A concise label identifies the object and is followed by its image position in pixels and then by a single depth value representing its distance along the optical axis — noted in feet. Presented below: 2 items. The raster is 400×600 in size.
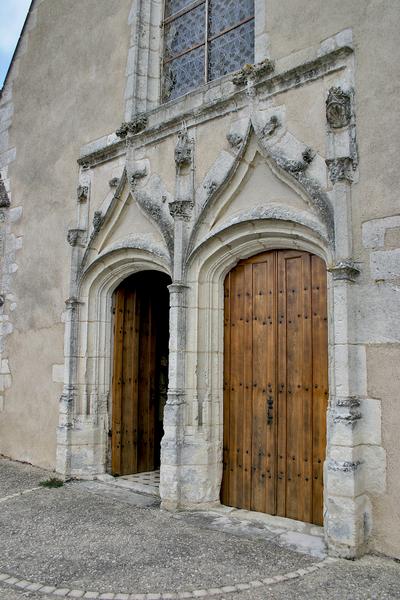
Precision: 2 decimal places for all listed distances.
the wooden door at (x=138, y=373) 17.70
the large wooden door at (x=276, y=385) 12.59
